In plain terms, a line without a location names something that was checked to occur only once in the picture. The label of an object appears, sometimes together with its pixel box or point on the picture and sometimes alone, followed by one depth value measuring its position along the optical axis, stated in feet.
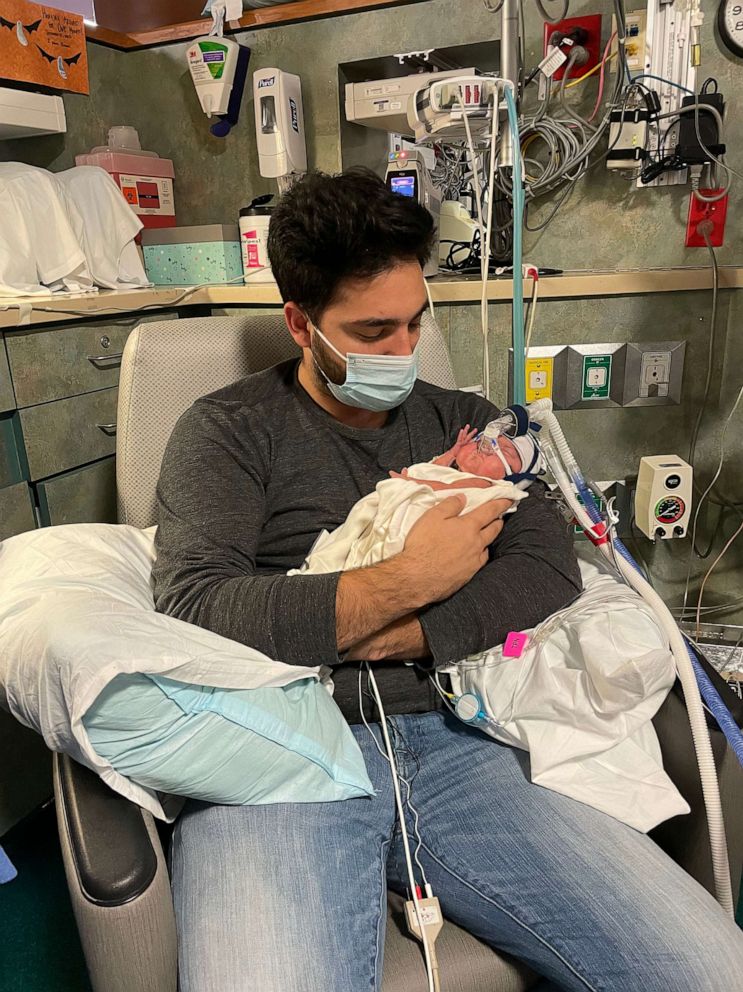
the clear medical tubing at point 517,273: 4.60
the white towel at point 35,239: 6.23
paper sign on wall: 6.45
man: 2.69
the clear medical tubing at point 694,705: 2.89
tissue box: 7.33
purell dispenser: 6.93
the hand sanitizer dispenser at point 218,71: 7.03
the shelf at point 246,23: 6.99
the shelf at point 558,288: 5.82
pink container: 7.48
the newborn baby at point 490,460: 3.94
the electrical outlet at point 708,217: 6.34
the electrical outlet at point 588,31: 6.30
